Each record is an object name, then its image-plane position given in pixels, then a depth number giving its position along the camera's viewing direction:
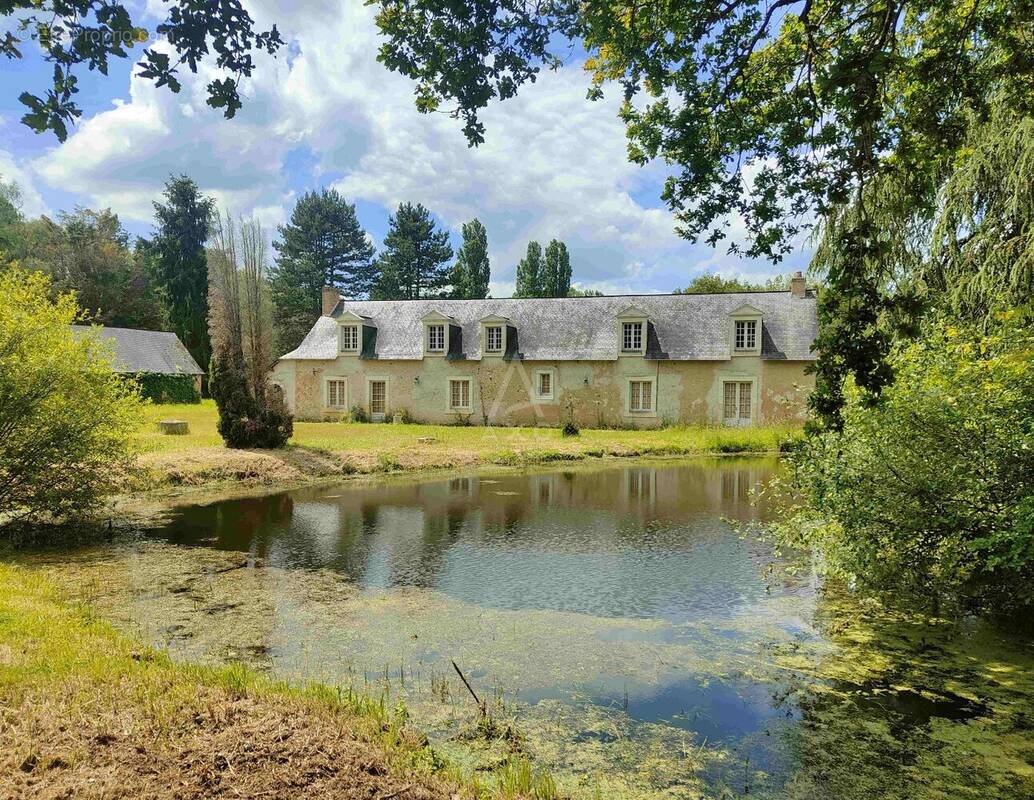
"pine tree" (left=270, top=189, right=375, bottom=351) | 49.66
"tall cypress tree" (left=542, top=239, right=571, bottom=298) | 54.34
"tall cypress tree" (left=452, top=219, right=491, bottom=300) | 51.56
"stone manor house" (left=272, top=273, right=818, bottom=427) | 26.34
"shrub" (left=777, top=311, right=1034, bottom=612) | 5.62
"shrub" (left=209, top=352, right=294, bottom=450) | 17.25
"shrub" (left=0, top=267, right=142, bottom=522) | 9.12
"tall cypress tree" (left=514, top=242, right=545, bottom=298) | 53.97
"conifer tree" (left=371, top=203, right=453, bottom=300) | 52.62
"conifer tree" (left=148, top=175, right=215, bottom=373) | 43.69
